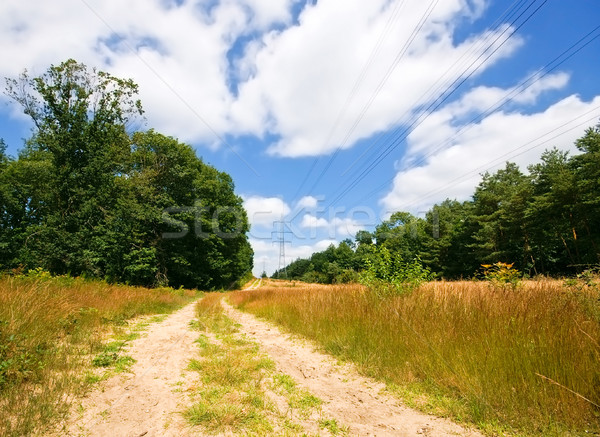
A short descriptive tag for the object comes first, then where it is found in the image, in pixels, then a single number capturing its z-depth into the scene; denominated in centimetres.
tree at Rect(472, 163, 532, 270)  3403
